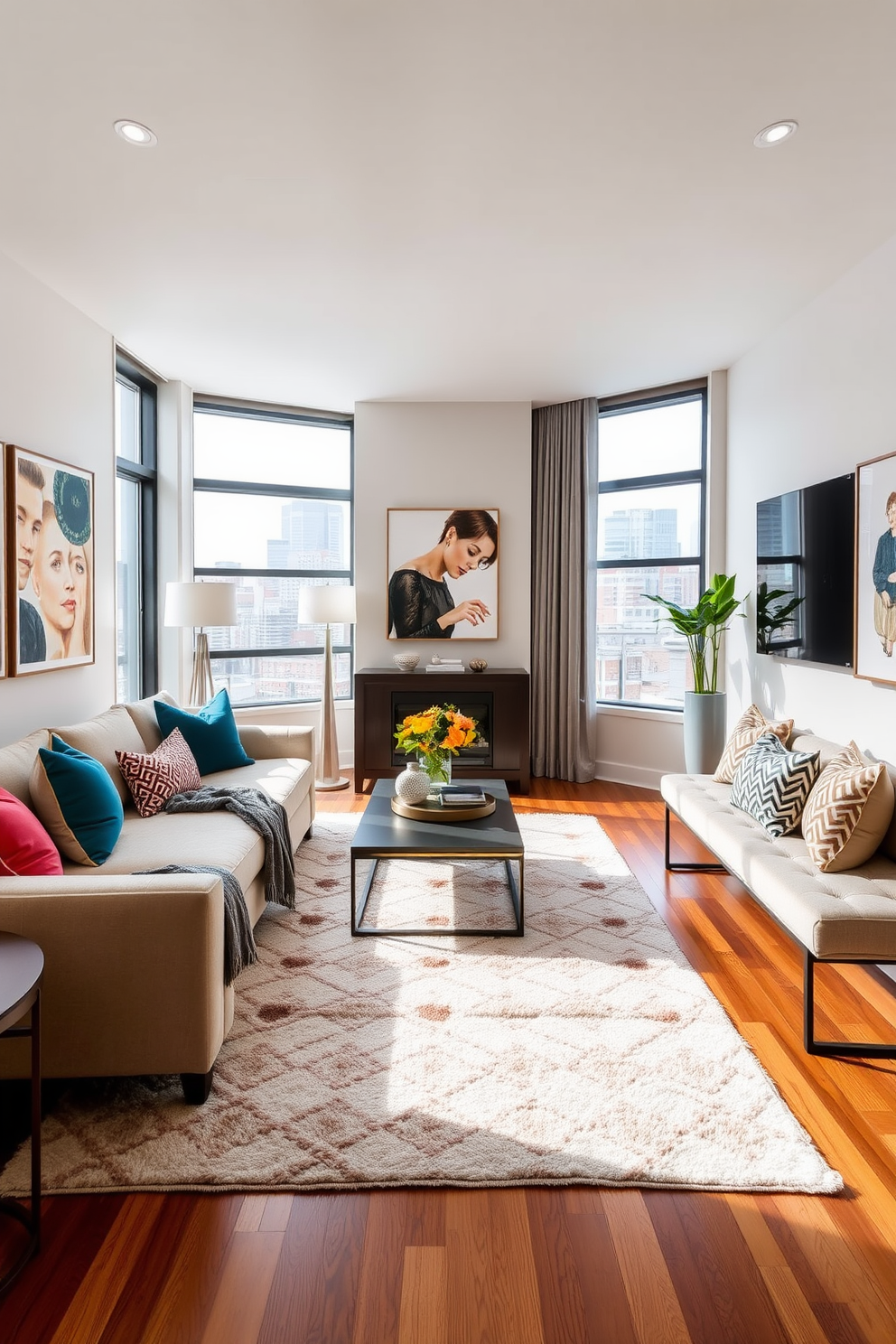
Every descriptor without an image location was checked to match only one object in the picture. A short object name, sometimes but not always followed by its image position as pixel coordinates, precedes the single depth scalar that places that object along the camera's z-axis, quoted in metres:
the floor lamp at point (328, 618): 5.48
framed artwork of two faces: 3.39
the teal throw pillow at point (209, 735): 3.98
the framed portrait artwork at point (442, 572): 5.91
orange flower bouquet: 3.46
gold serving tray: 3.41
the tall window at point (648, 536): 5.58
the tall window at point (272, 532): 5.84
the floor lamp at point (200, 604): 4.80
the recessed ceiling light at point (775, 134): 2.47
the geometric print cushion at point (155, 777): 3.33
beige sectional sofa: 1.99
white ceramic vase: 3.53
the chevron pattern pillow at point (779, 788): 3.09
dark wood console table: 5.54
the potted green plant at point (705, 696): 4.78
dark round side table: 1.54
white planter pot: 4.85
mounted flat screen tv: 3.52
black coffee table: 3.06
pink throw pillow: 2.26
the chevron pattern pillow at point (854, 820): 2.67
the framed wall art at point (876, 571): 3.15
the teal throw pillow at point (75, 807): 2.66
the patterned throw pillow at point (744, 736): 3.71
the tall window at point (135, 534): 5.01
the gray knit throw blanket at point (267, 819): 3.21
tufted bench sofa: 2.27
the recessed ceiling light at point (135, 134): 2.46
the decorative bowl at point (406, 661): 5.71
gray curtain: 5.88
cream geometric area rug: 1.87
